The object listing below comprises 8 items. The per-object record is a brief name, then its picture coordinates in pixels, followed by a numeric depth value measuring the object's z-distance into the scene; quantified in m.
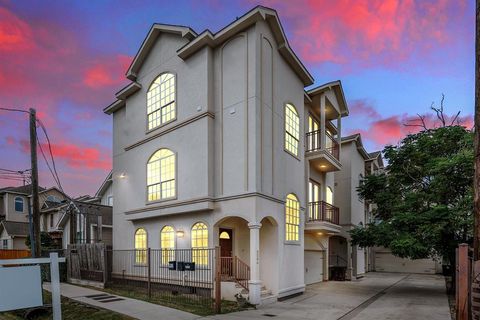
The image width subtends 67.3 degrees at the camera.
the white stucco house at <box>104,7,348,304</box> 13.48
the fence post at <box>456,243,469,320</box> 5.46
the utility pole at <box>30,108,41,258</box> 14.16
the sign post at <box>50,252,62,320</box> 7.64
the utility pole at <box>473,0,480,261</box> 4.50
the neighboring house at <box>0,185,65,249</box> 35.25
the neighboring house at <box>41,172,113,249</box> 23.70
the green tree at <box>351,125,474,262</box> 15.07
